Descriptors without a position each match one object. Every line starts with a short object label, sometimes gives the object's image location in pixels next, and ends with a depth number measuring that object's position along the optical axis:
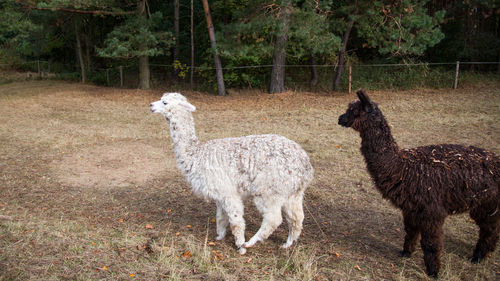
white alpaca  3.85
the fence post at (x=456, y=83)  14.65
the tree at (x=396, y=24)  13.18
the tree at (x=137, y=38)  15.33
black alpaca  3.46
